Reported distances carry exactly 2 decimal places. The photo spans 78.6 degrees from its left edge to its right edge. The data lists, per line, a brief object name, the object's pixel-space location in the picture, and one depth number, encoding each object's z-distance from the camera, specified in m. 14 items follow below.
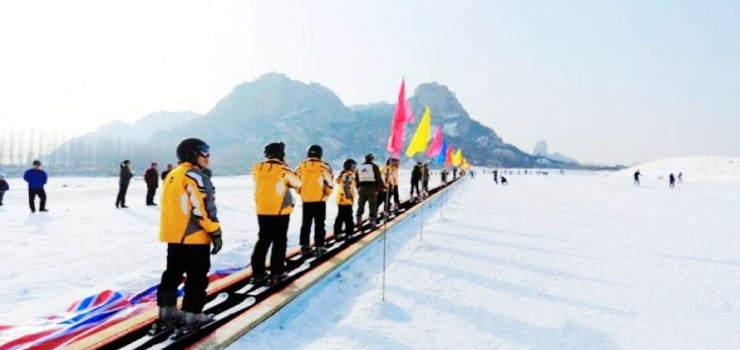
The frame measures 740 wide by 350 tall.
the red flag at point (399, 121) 7.13
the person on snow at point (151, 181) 17.56
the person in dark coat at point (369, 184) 10.97
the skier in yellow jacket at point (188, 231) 4.17
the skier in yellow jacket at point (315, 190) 7.64
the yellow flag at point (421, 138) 11.16
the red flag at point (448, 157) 29.46
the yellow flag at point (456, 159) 36.73
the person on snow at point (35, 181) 14.36
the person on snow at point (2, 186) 16.78
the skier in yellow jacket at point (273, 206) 5.86
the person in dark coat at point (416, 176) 20.31
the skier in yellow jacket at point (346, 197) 9.44
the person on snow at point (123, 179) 16.69
